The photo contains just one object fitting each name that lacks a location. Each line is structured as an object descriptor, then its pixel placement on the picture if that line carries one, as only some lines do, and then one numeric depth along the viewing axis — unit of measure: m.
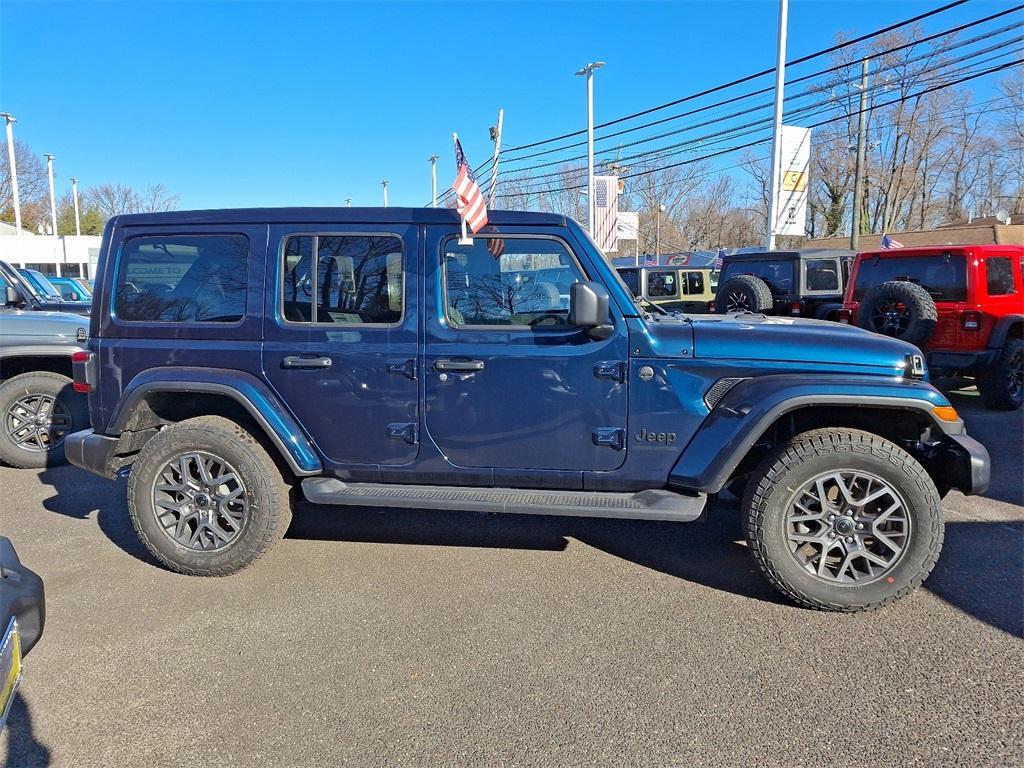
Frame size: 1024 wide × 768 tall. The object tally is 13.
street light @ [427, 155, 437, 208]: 23.75
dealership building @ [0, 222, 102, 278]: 32.09
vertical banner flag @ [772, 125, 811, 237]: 14.87
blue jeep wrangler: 3.28
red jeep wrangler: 7.27
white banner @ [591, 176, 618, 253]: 18.50
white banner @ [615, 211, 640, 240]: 24.31
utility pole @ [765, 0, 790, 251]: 14.50
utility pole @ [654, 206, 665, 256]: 49.19
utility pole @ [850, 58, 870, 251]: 26.58
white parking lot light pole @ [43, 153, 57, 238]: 40.38
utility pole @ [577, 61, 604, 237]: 23.11
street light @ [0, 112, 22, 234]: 31.54
